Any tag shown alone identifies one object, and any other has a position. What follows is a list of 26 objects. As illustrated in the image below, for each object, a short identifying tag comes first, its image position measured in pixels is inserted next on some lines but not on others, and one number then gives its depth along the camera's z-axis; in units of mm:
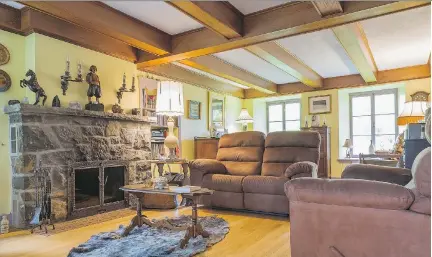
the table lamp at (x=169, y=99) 3932
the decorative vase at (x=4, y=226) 3086
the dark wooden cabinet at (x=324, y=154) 6457
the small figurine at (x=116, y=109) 4203
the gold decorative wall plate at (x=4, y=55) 3327
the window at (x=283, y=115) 7641
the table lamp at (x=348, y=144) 6285
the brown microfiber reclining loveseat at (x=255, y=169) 3625
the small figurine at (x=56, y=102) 3518
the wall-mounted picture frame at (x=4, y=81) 3312
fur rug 2352
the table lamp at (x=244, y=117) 7069
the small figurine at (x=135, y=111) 4520
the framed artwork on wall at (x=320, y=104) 6867
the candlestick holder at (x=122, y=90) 4312
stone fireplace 3262
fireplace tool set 3234
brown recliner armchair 1585
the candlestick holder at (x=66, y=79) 3635
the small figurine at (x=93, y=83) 3893
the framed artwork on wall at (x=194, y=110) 5902
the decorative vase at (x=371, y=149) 5367
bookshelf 4806
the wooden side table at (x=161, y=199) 4102
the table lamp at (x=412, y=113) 3473
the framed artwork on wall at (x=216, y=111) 6488
